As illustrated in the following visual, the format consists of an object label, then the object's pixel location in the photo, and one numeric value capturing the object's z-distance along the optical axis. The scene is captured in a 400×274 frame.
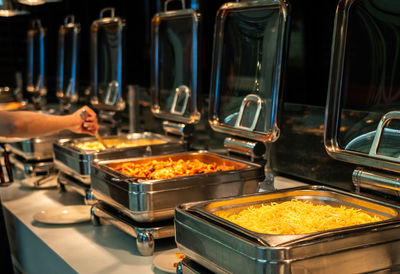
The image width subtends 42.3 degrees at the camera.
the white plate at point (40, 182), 2.54
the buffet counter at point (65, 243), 1.56
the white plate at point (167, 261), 1.45
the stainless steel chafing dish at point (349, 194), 1.01
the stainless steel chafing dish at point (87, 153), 2.15
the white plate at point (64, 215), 1.94
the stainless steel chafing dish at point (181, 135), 1.58
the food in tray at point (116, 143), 2.42
